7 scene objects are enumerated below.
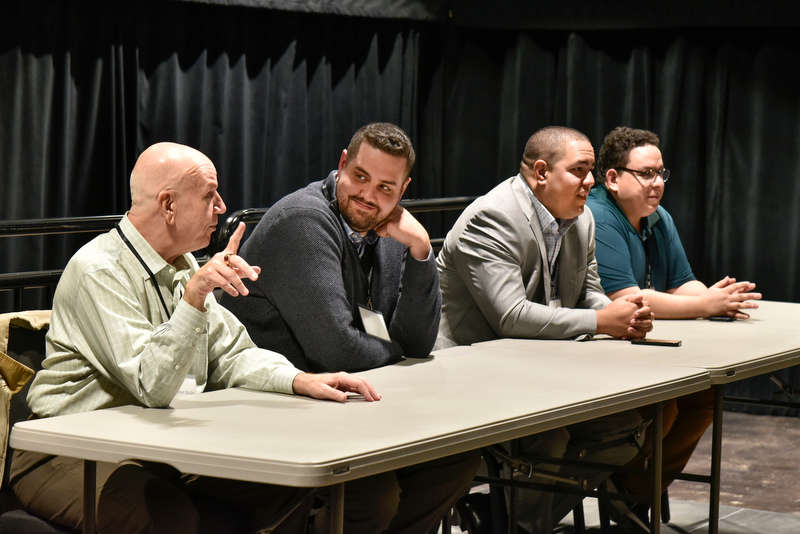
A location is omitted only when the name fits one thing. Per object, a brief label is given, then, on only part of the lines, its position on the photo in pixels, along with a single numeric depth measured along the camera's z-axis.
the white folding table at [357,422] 2.96
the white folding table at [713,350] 4.75
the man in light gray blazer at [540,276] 5.31
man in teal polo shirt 5.92
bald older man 3.42
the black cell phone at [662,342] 5.21
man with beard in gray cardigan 4.19
